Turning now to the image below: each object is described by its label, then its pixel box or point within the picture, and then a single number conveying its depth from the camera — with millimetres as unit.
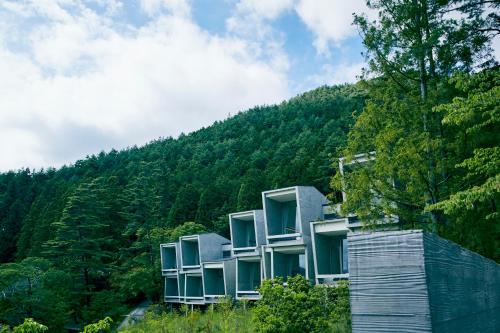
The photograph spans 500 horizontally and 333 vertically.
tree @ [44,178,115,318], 31362
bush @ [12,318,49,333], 8000
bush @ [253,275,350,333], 10180
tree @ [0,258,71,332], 23391
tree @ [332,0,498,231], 12055
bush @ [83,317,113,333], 8875
